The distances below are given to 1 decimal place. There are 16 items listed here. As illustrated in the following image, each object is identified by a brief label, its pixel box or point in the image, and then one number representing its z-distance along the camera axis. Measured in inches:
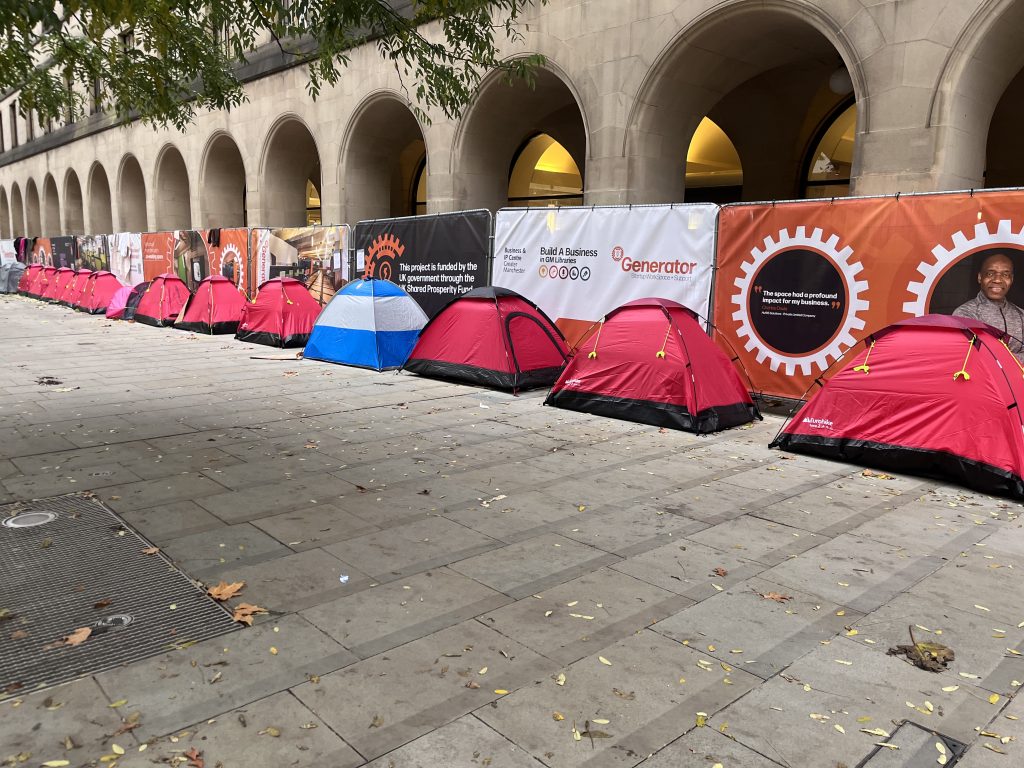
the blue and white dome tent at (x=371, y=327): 484.7
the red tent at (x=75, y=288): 924.2
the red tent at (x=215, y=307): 674.2
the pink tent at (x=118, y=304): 815.1
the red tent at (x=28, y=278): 1142.3
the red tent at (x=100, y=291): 868.6
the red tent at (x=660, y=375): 328.8
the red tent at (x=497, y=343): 409.7
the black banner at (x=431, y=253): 501.7
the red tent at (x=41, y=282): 1051.3
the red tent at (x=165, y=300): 735.1
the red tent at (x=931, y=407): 247.1
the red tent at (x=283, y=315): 590.9
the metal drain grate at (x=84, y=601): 135.2
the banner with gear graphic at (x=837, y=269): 293.3
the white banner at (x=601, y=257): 376.8
